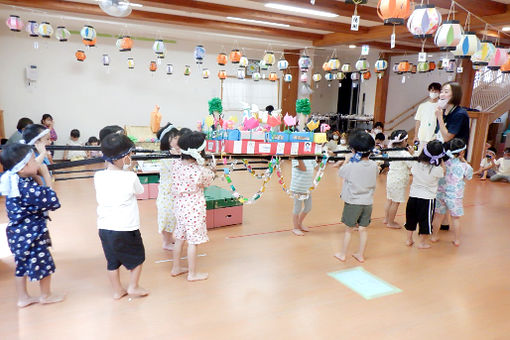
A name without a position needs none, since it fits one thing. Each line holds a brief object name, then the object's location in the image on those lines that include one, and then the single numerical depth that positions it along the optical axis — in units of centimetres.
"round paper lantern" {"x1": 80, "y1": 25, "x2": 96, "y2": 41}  582
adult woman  364
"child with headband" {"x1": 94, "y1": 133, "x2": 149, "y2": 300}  239
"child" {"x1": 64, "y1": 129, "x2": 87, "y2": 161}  852
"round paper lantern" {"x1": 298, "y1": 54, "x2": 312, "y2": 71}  812
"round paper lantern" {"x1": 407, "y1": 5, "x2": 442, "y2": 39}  337
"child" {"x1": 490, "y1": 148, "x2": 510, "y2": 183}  768
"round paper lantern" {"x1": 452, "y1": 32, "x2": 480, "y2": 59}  390
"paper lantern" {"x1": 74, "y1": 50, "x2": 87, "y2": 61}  755
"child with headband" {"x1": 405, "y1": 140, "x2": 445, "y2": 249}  355
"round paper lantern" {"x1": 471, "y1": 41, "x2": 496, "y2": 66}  435
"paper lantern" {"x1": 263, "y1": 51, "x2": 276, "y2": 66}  809
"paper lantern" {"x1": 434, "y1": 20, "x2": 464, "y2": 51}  359
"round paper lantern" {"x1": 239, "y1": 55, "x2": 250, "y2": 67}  833
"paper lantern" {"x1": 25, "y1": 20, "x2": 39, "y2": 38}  620
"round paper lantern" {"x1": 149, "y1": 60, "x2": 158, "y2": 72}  929
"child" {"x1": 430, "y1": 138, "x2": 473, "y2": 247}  388
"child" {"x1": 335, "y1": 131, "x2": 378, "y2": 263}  320
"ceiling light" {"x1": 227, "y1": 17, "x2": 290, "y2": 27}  830
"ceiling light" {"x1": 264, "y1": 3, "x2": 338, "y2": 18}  674
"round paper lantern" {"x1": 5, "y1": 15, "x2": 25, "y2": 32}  587
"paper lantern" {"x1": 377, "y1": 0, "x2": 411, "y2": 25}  330
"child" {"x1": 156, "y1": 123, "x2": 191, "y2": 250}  322
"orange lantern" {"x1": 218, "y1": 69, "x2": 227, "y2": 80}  1008
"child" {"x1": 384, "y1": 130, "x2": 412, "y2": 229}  430
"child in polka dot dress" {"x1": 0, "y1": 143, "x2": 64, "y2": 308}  225
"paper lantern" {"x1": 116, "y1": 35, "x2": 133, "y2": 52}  665
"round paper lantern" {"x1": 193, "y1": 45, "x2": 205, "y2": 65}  788
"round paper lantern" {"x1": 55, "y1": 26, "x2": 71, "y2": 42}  622
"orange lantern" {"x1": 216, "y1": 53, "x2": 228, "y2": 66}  808
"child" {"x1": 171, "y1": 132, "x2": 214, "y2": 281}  273
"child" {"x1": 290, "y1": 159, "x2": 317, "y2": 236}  372
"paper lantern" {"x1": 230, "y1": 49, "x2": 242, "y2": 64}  775
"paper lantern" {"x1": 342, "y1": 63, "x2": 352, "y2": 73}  955
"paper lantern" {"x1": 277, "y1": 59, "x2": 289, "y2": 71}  860
